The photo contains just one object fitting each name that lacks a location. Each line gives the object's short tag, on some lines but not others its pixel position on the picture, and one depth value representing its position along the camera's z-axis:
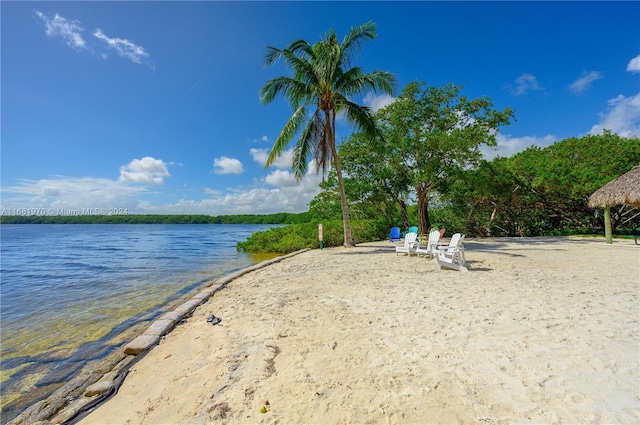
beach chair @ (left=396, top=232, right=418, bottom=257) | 10.18
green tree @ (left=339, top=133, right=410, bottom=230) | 15.48
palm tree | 12.38
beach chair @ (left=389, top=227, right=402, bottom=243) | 15.24
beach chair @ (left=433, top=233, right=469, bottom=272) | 7.54
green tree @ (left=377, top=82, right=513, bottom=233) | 13.73
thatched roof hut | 11.55
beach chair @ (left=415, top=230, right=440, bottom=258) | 9.27
